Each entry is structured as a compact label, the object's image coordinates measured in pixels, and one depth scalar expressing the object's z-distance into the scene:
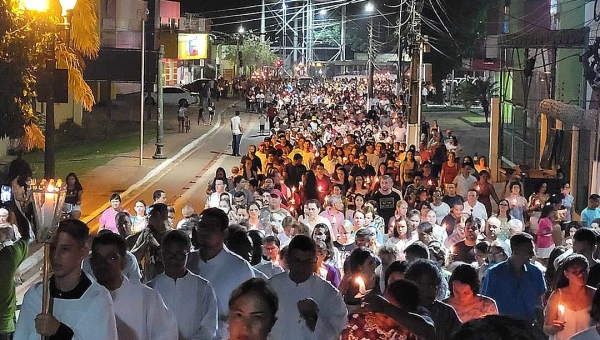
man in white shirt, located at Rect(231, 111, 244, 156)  36.50
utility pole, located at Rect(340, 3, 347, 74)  107.04
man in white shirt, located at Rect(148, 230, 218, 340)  6.26
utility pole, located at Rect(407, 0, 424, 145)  27.56
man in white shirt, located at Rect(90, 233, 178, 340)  5.56
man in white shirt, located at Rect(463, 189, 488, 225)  14.21
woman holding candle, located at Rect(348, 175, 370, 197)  16.34
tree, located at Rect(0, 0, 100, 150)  17.56
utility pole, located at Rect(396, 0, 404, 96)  37.25
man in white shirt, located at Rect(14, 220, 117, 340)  4.77
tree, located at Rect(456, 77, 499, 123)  65.75
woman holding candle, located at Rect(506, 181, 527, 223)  15.16
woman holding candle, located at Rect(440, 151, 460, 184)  18.78
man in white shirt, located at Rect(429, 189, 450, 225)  14.19
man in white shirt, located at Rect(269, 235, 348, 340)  6.37
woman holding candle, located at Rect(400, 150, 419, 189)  18.62
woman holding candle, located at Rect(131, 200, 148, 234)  13.04
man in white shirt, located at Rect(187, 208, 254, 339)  7.03
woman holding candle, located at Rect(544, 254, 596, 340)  6.84
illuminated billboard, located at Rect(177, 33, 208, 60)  66.12
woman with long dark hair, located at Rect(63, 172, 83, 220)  16.14
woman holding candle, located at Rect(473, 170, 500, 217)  16.61
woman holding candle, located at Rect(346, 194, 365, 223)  14.12
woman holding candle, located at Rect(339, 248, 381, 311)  7.14
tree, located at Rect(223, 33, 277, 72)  111.12
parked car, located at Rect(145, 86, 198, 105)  72.19
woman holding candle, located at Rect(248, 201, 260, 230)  12.85
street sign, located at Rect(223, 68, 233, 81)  109.15
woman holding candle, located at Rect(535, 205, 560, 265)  13.27
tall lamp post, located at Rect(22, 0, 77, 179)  14.07
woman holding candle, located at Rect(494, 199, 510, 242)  14.78
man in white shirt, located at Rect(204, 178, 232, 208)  15.25
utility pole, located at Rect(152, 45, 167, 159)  34.03
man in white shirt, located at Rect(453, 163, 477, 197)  17.06
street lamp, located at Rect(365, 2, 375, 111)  50.25
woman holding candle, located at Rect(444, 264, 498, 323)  6.64
